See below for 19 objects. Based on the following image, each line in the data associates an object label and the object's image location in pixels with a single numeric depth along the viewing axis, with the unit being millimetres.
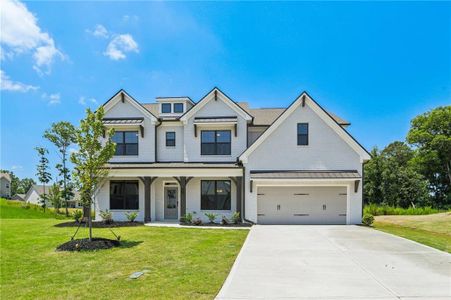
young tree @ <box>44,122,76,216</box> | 39781
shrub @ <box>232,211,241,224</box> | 17359
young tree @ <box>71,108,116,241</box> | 11312
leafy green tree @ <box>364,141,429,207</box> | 32094
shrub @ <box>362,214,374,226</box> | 16953
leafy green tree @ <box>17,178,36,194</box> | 104862
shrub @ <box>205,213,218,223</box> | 17766
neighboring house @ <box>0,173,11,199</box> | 70750
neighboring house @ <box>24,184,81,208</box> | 75625
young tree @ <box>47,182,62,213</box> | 37281
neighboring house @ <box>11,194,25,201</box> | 82425
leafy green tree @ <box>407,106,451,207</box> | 38312
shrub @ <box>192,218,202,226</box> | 17484
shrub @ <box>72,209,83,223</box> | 18047
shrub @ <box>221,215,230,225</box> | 17531
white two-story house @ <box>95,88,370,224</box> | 17766
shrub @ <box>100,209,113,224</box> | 17938
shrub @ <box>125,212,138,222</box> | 18156
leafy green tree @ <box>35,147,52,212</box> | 41597
